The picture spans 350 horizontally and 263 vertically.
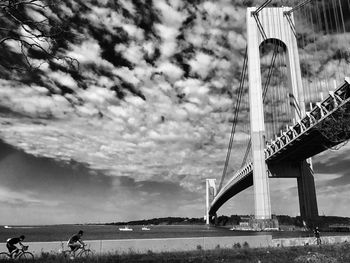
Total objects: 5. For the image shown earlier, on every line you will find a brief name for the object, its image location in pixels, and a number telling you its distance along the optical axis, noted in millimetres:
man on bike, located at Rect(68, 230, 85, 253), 12436
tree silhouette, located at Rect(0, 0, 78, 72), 5809
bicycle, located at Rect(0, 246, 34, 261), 11883
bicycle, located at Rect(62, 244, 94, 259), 12266
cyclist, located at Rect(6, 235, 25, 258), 11848
